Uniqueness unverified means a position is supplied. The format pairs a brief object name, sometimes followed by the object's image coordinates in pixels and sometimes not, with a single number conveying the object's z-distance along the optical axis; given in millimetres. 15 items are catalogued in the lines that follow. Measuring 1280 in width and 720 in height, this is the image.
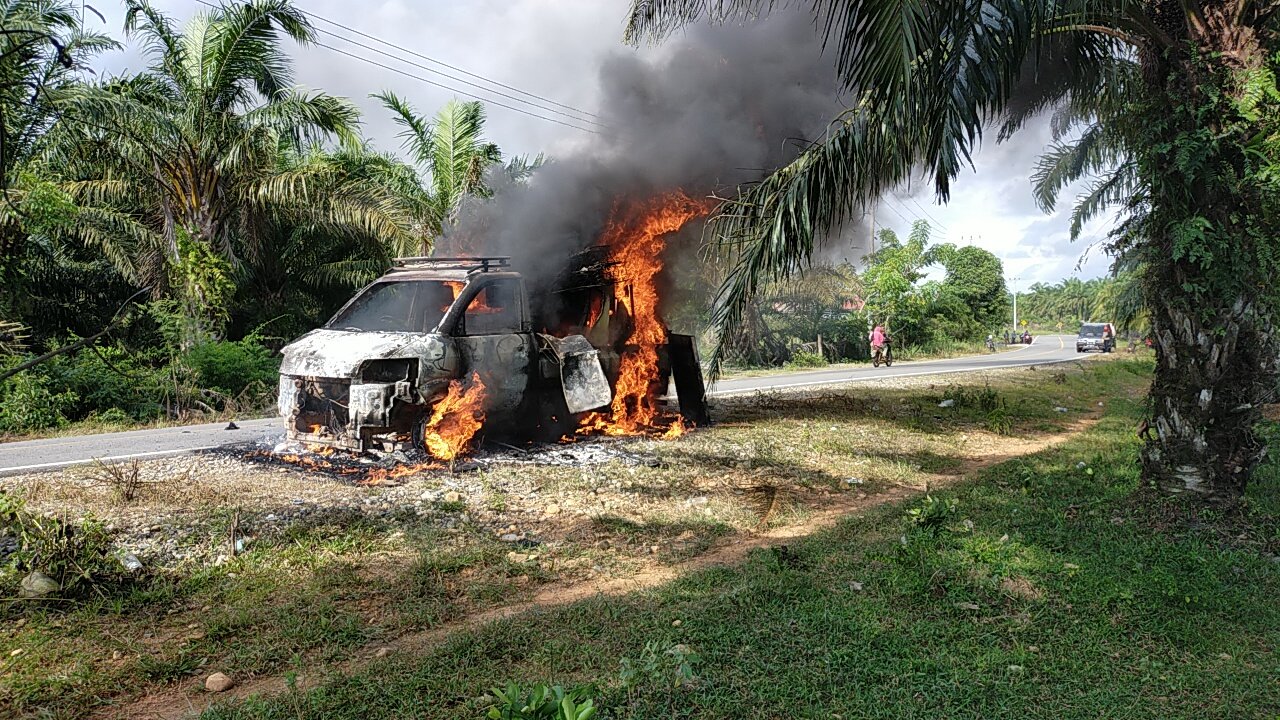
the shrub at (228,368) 11992
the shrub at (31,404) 10055
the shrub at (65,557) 3916
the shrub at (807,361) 25641
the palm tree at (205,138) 12266
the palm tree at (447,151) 15719
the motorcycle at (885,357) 24188
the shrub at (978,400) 12102
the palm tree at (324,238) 13883
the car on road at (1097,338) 36781
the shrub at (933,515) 4941
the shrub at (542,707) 2275
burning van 6625
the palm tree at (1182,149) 4637
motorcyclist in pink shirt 23922
